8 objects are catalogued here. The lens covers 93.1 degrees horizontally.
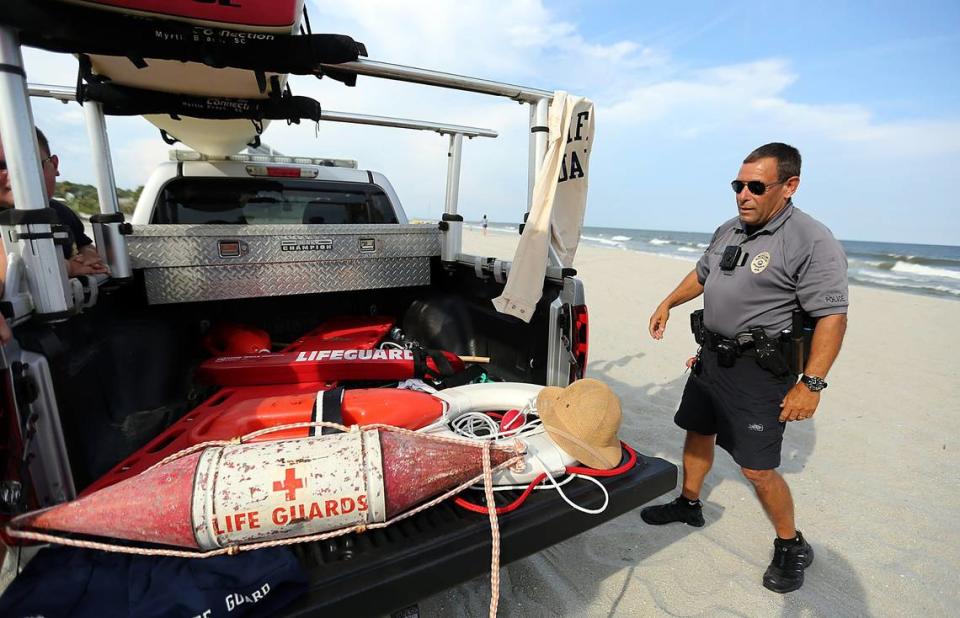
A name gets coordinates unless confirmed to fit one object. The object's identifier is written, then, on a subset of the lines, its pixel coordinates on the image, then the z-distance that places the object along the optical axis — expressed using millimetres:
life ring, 1816
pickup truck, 1441
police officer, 2172
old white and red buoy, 1335
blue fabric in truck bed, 1162
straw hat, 1912
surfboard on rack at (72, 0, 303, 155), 1549
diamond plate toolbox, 2686
